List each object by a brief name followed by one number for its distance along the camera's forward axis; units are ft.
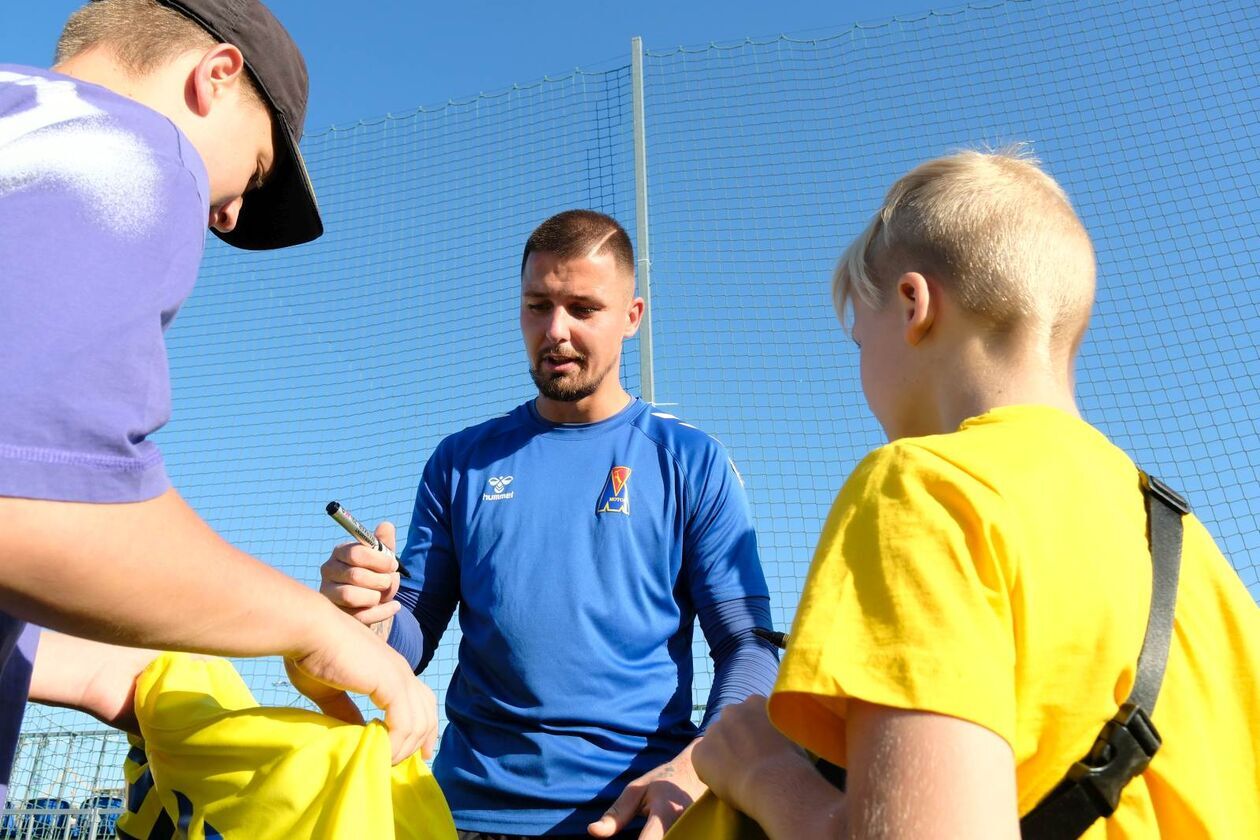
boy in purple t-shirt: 2.23
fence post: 14.21
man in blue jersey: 6.02
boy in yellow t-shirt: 2.45
